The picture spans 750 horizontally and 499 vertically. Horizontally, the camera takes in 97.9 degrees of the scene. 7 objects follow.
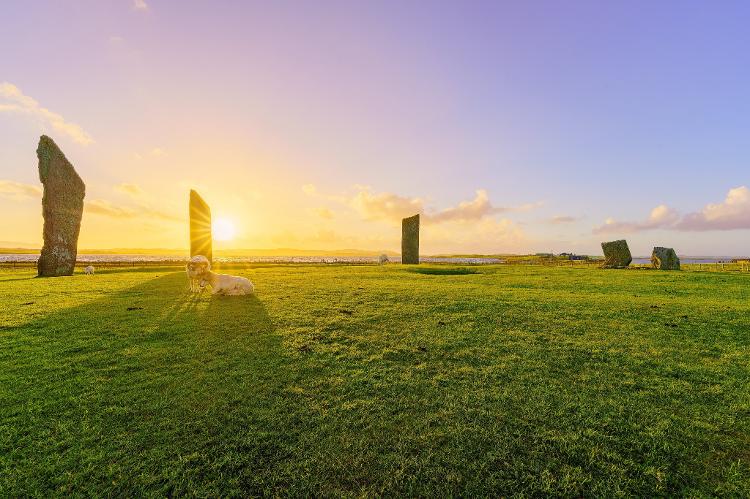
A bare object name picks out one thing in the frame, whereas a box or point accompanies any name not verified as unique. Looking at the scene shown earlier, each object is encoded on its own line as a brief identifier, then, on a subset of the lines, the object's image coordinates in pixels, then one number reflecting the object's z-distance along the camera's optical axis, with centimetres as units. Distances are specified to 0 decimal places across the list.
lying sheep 1058
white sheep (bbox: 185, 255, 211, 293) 1069
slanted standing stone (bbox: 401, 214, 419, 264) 3419
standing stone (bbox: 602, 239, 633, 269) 2809
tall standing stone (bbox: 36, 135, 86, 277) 1866
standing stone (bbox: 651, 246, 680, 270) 2694
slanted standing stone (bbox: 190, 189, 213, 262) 2341
